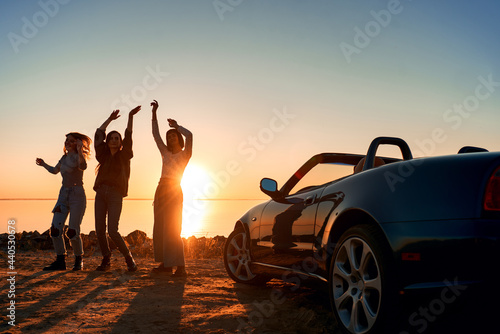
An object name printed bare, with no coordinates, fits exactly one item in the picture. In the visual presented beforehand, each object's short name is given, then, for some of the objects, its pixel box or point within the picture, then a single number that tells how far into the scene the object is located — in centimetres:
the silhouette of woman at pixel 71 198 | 636
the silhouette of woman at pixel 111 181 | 629
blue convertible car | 233
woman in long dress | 614
